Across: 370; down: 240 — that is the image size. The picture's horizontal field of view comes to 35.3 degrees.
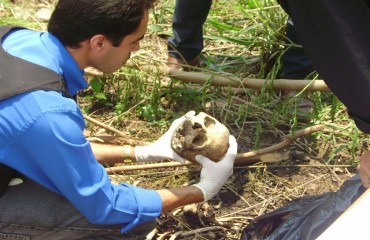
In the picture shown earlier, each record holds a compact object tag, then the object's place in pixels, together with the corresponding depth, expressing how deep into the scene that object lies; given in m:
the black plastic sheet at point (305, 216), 2.07
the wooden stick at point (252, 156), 2.61
